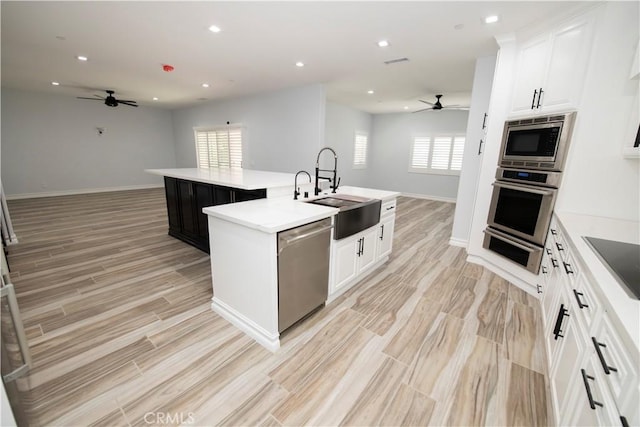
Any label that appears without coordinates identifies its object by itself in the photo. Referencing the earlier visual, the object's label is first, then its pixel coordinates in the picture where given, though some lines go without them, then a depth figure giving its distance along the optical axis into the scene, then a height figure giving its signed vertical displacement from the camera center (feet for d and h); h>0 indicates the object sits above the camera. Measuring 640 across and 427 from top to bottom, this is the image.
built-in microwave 7.64 +0.75
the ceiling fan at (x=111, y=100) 20.70 +4.03
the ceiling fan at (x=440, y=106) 18.94 +4.51
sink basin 7.42 -1.56
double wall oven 7.83 -0.63
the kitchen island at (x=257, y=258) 5.84 -2.54
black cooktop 3.50 -1.46
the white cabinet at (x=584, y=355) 2.62 -2.38
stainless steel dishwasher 6.01 -2.72
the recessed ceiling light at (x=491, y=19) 8.20 +4.48
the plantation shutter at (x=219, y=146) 22.82 +0.82
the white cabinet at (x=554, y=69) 7.40 +2.96
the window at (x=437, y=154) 24.07 +0.78
